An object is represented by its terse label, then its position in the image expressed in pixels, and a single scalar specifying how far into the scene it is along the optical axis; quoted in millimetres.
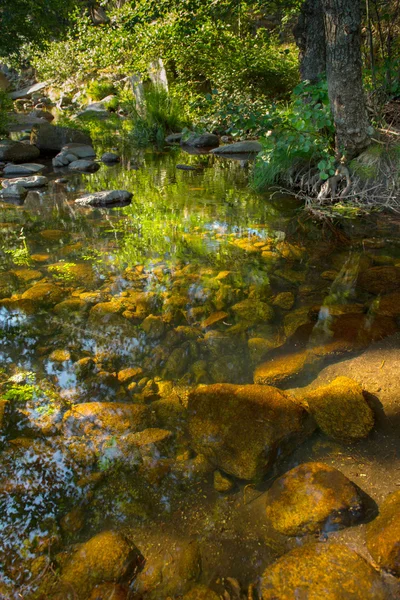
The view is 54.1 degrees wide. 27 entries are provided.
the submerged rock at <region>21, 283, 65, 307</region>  2935
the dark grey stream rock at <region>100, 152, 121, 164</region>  8703
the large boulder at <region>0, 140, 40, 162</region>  8480
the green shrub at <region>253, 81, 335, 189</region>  4488
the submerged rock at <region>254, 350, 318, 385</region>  2064
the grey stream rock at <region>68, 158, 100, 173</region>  7960
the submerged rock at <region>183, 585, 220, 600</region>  1171
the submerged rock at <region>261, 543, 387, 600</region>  1105
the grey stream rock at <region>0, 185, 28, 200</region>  6145
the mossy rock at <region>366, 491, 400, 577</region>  1157
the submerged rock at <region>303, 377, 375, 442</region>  1673
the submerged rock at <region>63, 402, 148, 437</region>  1826
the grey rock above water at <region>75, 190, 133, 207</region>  5523
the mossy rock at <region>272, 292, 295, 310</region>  2738
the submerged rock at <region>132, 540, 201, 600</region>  1199
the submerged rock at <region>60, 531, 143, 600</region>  1221
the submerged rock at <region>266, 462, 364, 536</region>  1316
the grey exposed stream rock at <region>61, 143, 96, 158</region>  9031
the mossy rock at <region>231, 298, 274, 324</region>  2615
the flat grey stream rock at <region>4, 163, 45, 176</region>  7594
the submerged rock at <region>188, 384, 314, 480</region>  1584
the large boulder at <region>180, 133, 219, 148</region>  10565
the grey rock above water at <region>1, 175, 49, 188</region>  6526
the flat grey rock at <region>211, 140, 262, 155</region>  9234
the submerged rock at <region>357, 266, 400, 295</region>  2834
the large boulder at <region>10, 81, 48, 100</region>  23714
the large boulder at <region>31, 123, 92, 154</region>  9523
